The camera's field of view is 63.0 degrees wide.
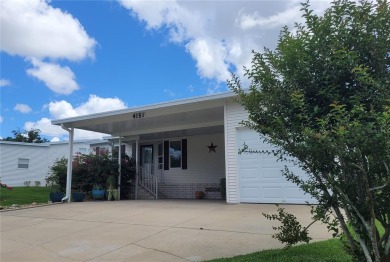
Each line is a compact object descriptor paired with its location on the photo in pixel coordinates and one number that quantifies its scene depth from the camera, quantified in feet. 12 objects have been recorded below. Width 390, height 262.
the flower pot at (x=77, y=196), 44.69
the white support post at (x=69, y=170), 43.98
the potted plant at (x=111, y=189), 46.34
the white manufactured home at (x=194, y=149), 33.14
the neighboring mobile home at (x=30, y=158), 77.99
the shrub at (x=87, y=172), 47.88
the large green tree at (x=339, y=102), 8.57
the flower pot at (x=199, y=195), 49.55
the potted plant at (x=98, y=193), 46.75
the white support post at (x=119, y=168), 48.96
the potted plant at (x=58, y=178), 46.73
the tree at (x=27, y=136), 135.63
